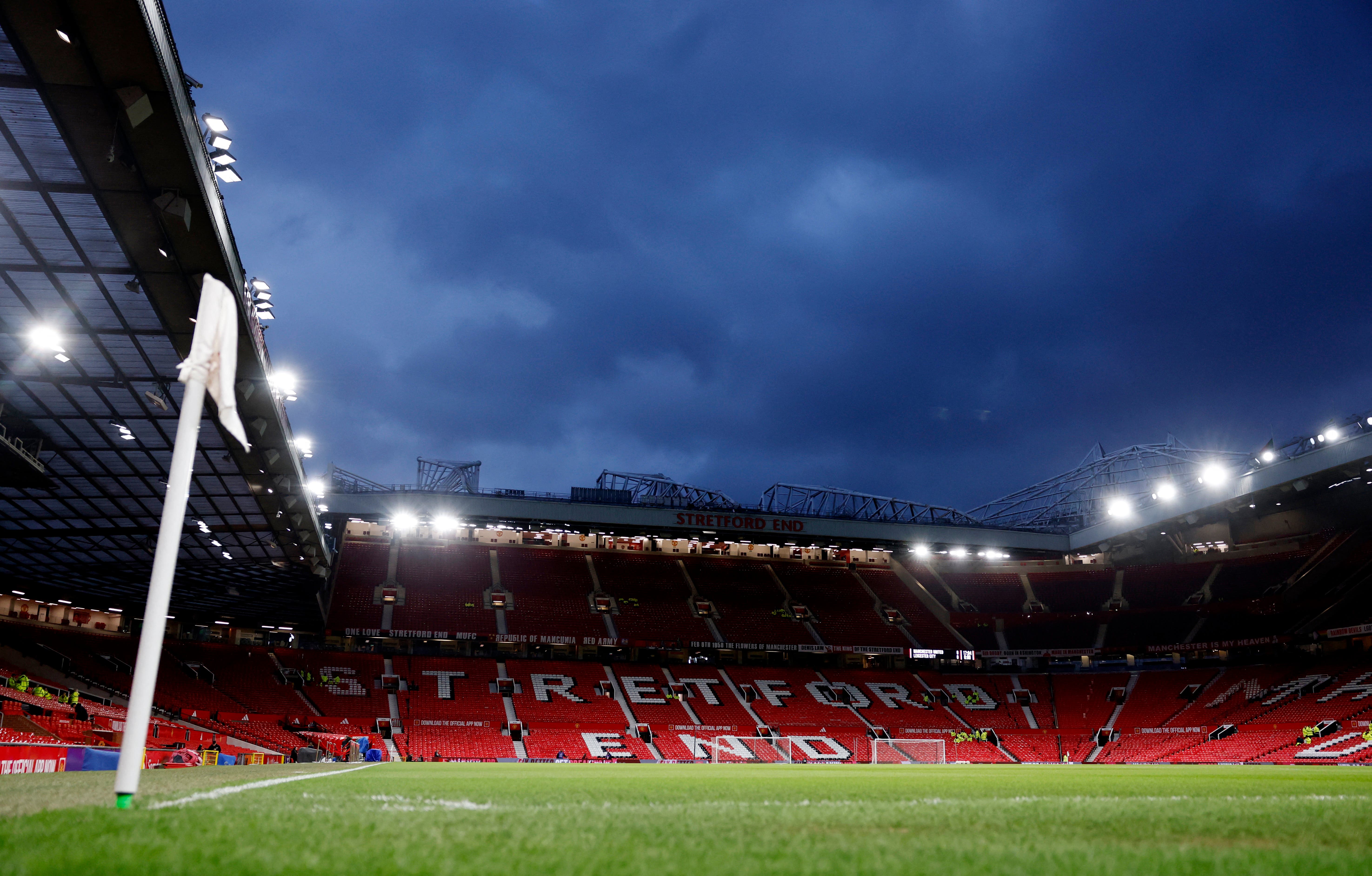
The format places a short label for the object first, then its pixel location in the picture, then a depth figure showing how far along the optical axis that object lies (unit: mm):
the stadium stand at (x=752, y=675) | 42938
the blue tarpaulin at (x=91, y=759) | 17469
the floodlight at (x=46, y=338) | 17906
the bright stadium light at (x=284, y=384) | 21938
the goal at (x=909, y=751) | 44281
